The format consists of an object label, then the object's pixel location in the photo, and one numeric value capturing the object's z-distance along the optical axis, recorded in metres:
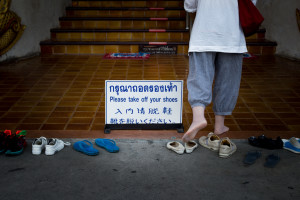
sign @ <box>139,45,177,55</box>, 6.44
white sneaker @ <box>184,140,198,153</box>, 2.63
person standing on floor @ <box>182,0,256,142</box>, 2.49
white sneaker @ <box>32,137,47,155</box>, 2.59
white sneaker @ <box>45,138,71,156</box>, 2.57
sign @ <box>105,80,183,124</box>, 2.97
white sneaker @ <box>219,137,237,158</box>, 2.56
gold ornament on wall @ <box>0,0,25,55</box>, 5.28
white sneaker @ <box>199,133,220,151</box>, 2.68
